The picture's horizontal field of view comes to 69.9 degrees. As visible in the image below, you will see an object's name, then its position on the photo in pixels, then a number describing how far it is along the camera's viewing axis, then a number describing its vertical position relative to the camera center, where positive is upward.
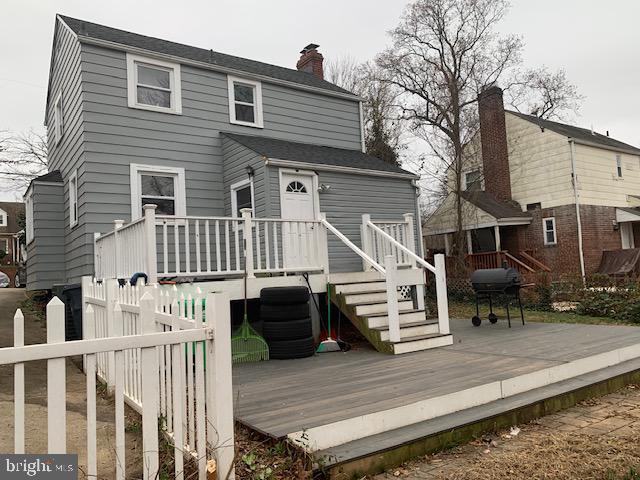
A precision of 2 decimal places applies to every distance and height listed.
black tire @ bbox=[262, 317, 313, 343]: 6.31 -0.82
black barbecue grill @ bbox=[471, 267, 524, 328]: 7.98 -0.39
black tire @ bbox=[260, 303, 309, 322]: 6.34 -0.57
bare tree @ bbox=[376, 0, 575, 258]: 17.28 +7.56
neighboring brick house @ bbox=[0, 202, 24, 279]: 38.08 +4.76
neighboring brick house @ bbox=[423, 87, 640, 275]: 17.75 +2.47
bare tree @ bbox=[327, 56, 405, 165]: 20.23 +6.91
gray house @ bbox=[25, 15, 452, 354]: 8.80 +2.37
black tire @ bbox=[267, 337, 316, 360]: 6.28 -1.07
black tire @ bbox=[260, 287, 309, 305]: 6.32 -0.34
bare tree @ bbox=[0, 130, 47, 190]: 19.88 +5.56
